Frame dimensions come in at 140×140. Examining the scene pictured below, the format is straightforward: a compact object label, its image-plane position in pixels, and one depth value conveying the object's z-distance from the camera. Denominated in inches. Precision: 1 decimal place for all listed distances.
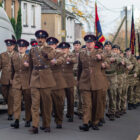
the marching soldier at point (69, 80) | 503.8
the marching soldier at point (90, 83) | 434.9
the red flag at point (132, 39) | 809.7
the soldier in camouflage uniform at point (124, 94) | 576.1
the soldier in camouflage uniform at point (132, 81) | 663.1
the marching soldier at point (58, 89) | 441.4
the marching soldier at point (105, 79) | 446.2
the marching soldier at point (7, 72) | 519.7
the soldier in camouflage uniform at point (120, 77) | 538.2
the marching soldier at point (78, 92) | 547.0
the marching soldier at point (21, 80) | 452.4
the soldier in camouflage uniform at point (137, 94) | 674.8
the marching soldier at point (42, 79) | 413.8
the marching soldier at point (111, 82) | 523.5
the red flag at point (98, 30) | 617.1
